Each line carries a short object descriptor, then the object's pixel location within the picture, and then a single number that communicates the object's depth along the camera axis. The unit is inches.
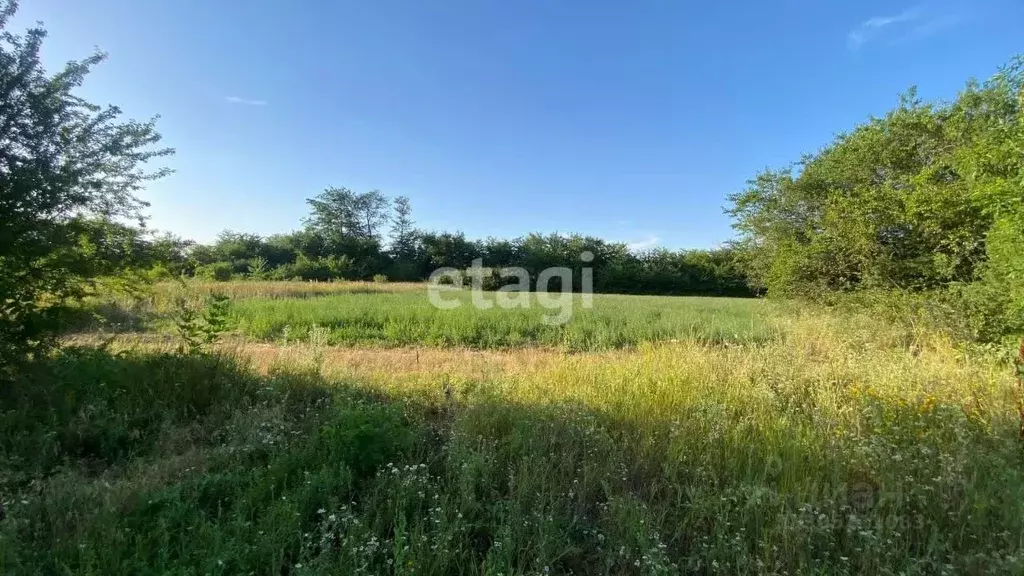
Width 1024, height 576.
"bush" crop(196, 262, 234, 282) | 1135.5
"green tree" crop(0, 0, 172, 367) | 160.6
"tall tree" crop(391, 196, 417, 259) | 1987.0
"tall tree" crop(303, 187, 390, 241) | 2180.0
